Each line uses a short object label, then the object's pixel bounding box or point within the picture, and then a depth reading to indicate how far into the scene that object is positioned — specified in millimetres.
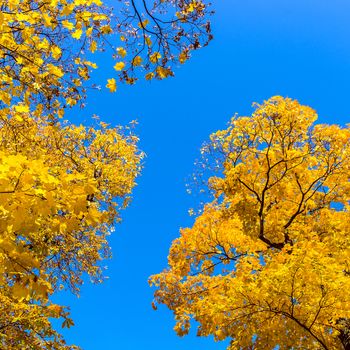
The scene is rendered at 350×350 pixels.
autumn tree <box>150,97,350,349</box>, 11531
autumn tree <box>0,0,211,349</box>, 3109
